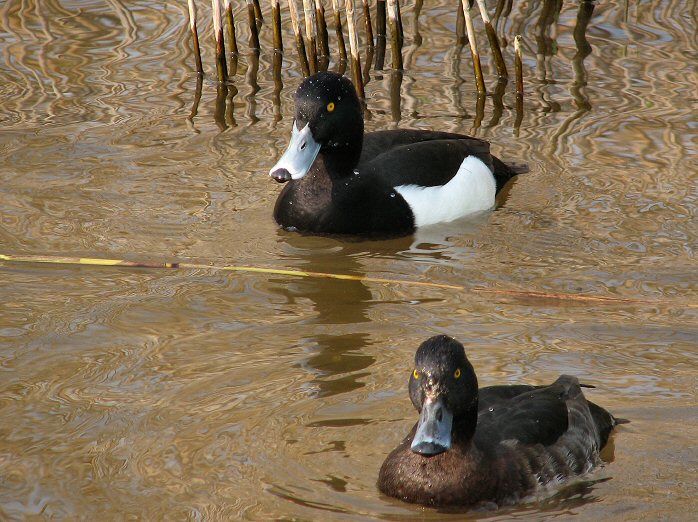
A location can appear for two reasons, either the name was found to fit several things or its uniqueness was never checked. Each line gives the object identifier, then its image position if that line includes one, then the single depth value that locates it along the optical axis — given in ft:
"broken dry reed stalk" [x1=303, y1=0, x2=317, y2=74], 32.81
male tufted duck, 25.90
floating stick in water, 22.53
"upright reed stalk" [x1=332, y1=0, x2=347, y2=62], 33.66
